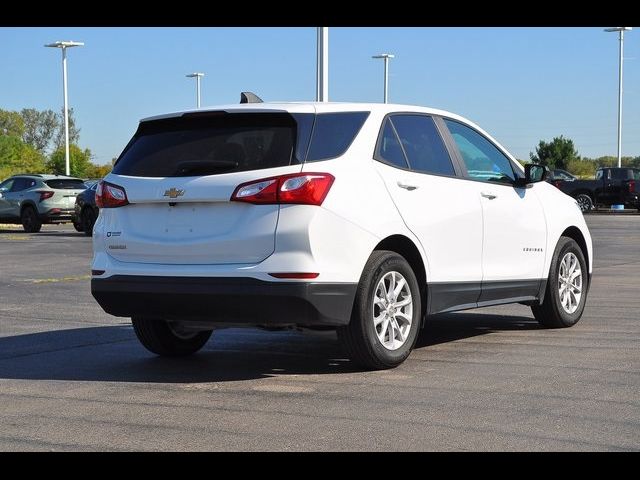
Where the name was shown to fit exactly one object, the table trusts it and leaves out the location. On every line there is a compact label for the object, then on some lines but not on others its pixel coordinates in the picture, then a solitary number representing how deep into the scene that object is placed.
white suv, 6.58
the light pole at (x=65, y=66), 58.43
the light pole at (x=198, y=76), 79.33
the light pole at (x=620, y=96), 57.31
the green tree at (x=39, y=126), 132.24
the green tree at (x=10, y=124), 126.62
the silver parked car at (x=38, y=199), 30.44
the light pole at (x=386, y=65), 69.75
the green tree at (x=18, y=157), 88.31
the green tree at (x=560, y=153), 66.00
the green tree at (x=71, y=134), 122.81
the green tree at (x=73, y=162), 72.75
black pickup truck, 41.31
